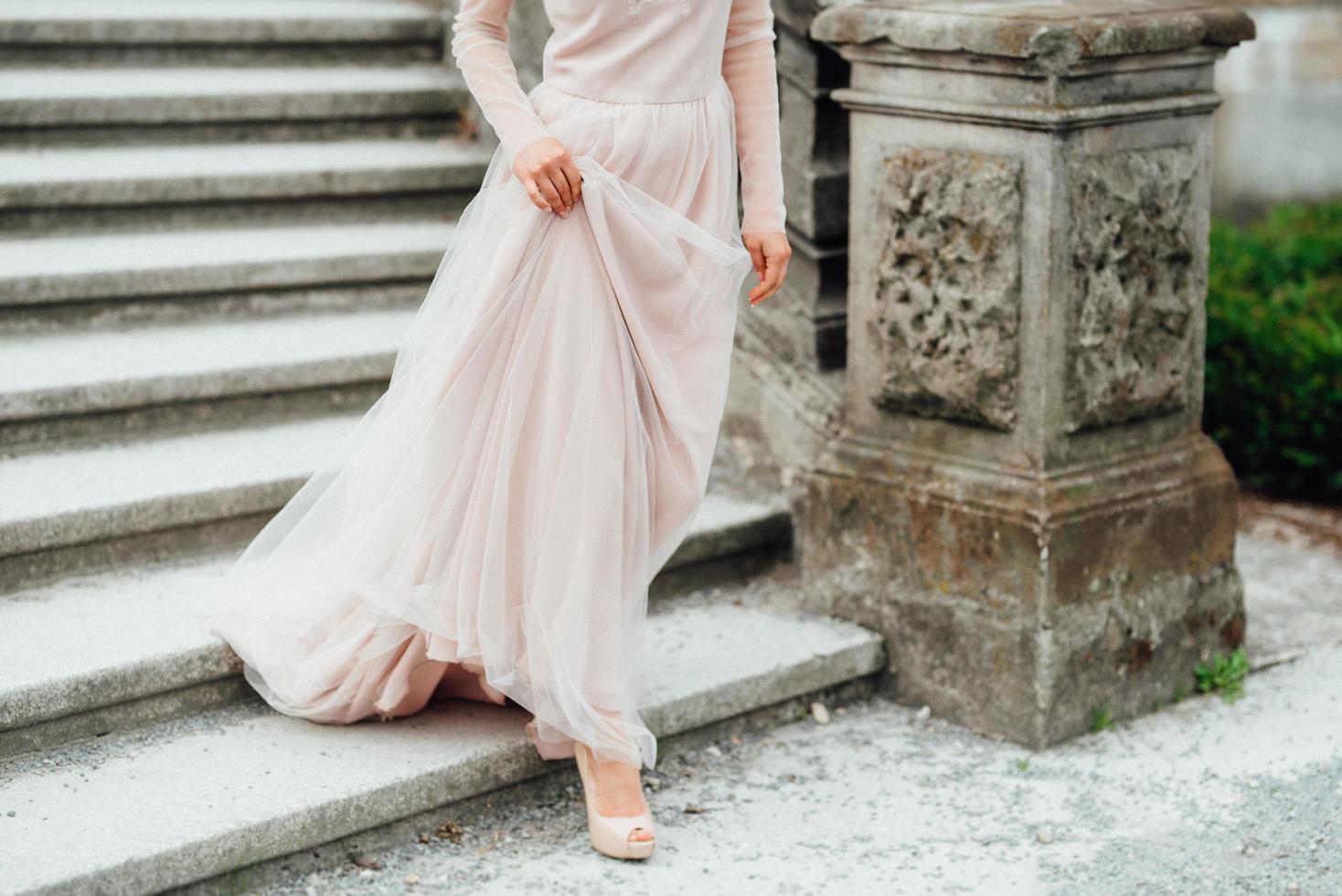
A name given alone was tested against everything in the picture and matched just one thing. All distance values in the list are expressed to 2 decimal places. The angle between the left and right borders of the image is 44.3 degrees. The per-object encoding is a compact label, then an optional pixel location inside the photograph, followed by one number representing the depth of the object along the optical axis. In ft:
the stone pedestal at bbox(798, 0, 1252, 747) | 12.14
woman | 10.50
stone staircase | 10.55
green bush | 17.87
